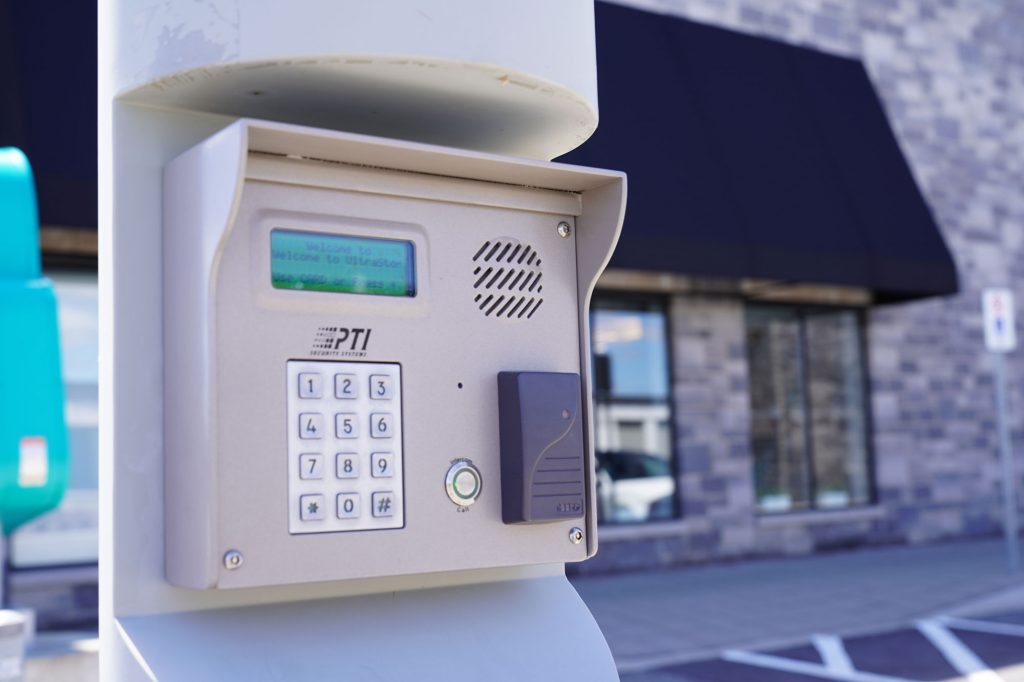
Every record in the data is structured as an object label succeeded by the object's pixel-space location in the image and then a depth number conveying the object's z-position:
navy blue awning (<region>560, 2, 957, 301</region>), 9.64
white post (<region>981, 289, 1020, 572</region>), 9.98
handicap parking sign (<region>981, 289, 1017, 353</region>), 10.02
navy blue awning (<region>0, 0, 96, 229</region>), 6.82
